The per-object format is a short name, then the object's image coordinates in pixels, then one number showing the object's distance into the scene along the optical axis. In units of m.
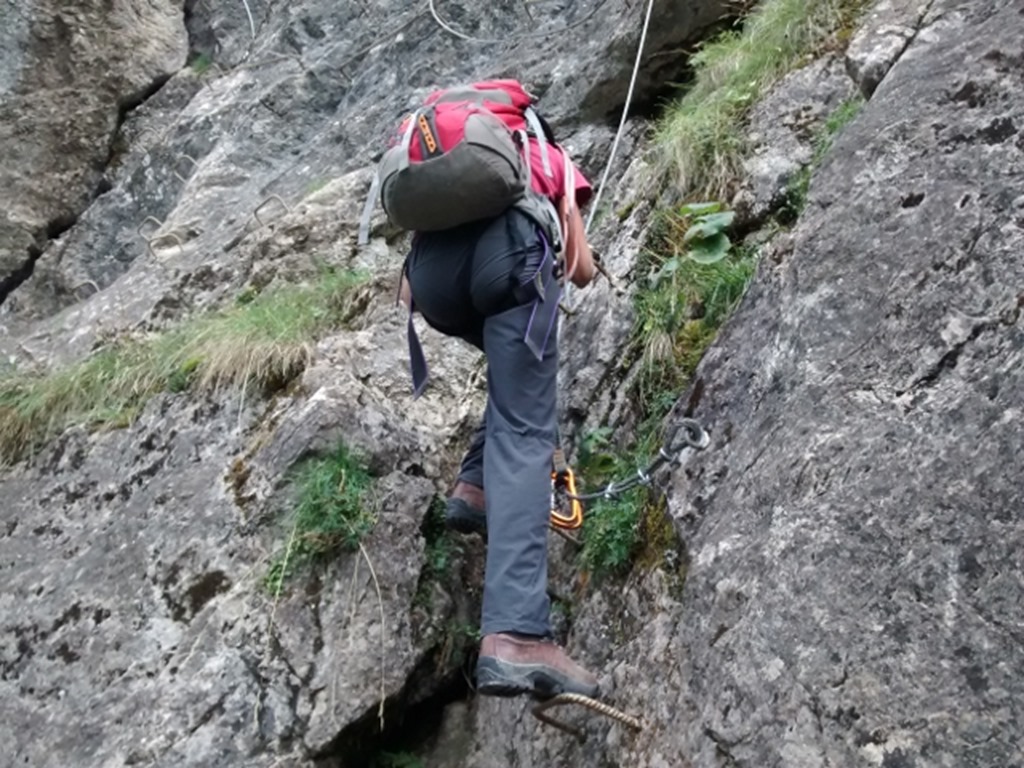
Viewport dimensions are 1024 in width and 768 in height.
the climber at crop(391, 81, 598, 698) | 3.44
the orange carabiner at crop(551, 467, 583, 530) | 4.17
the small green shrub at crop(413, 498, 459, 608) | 4.53
